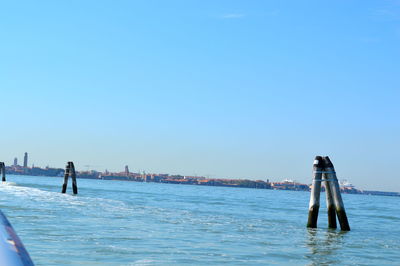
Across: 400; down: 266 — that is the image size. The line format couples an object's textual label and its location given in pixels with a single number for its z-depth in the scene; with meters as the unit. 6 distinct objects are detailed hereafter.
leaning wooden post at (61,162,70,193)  47.34
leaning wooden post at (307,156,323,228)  19.30
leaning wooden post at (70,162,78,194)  46.91
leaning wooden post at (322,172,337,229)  19.39
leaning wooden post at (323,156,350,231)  19.31
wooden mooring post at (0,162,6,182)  73.00
